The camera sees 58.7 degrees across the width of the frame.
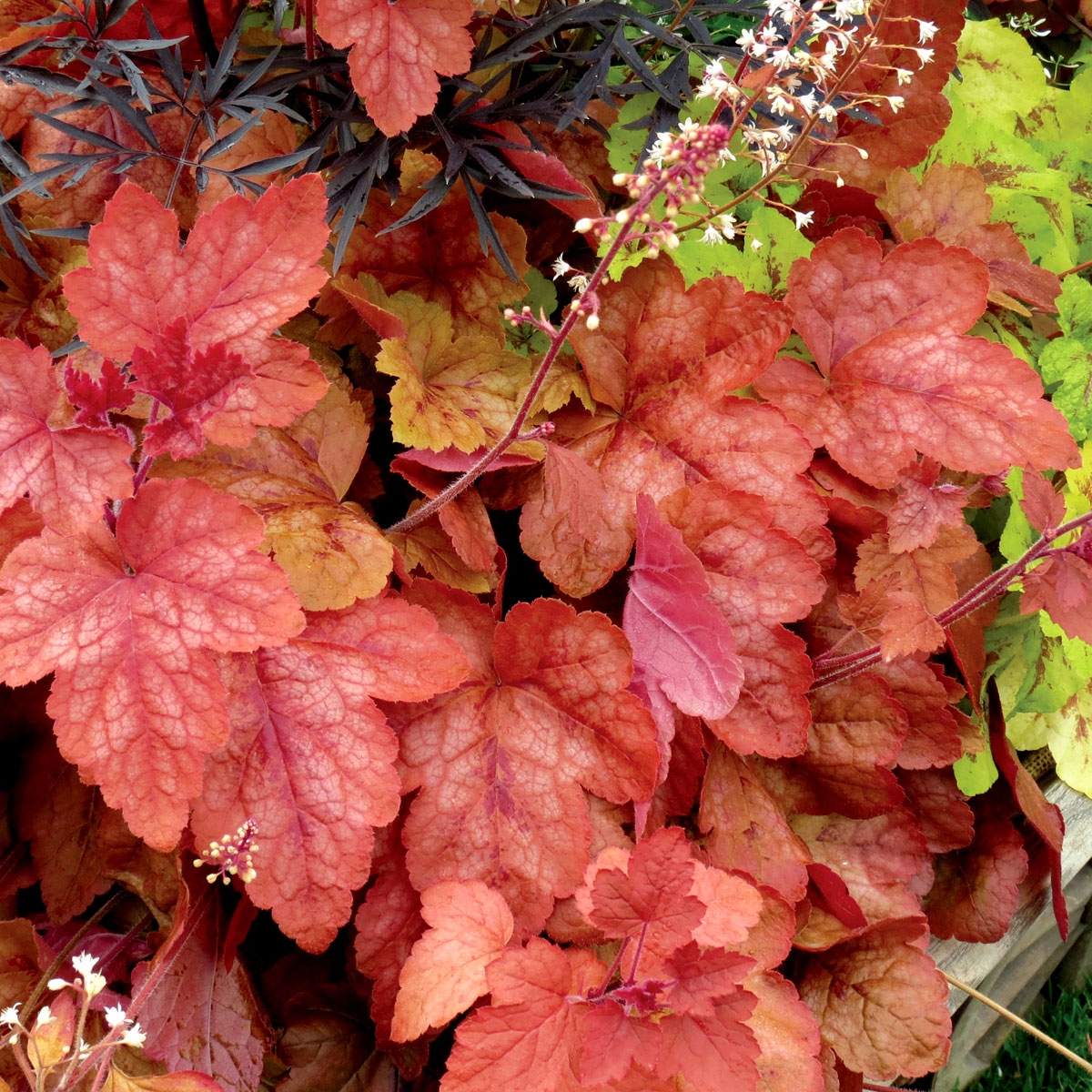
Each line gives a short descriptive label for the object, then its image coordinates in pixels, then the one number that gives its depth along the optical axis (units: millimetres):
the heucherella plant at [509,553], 643
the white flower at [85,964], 578
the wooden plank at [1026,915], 1229
